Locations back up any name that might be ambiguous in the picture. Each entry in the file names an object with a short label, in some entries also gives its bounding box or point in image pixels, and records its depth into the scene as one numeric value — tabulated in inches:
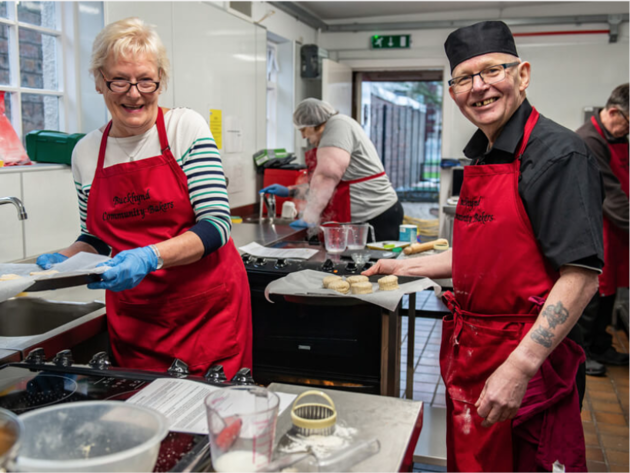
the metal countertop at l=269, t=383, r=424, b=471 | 37.6
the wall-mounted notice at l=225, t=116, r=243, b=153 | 181.2
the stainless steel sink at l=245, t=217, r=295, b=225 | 175.6
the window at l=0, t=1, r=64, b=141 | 115.4
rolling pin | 112.0
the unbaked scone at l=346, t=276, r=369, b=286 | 87.8
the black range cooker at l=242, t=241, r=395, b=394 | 93.7
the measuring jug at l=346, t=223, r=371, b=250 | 116.2
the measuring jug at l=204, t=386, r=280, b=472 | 34.0
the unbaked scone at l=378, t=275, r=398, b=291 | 87.0
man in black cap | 55.2
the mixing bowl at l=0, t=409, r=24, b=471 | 25.6
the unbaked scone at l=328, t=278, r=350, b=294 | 86.7
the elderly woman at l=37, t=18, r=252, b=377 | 65.9
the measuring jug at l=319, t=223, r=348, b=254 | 112.7
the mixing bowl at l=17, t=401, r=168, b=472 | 33.2
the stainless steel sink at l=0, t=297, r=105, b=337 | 83.7
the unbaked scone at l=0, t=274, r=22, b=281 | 60.7
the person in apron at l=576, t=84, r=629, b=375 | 145.8
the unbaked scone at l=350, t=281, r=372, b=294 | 86.4
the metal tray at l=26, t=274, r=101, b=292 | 56.6
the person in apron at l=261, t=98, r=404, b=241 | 141.9
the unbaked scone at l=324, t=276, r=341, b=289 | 88.7
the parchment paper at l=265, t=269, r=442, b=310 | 84.9
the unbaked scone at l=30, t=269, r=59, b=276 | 60.0
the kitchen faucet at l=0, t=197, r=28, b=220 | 70.4
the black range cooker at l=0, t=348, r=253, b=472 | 38.9
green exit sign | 278.2
